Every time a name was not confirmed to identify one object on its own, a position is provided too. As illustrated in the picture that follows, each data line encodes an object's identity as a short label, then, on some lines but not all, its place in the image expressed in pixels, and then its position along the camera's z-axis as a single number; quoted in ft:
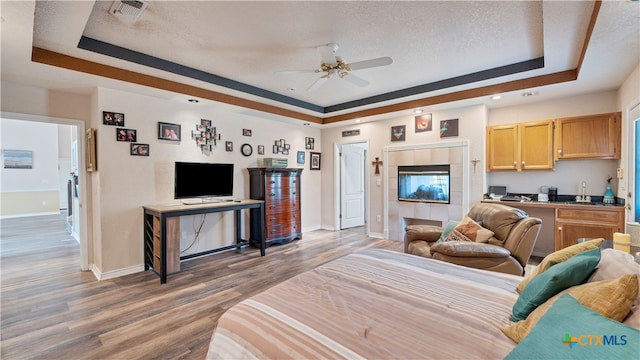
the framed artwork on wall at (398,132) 17.35
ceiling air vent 7.30
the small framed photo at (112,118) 11.30
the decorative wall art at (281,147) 18.29
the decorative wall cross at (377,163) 18.50
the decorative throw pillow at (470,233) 9.39
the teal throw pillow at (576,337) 2.49
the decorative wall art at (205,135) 14.23
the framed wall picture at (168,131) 12.90
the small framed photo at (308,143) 20.44
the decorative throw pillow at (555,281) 3.99
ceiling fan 9.37
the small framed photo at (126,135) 11.66
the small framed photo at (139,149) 12.09
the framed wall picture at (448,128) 15.39
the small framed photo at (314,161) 20.92
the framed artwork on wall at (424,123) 16.31
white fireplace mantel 15.21
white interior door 21.44
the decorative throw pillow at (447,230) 10.27
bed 3.05
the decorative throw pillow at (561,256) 4.90
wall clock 16.40
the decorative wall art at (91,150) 11.46
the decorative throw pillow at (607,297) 3.08
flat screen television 13.37
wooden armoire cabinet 16.15
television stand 11.07
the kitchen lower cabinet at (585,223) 11.05
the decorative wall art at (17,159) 25.90
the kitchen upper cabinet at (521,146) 13.39
